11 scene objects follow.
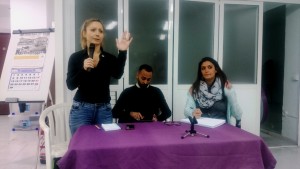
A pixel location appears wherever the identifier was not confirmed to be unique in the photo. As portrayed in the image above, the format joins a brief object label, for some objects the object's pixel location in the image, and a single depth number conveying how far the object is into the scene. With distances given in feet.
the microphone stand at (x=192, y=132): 5.66
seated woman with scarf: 8.46
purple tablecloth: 4.81
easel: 9.89
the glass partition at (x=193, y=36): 11.76
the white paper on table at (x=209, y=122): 6.66
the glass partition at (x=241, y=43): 12.23
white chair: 7.47
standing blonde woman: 6.84
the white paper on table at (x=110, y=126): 6.20
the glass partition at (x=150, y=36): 11.21
